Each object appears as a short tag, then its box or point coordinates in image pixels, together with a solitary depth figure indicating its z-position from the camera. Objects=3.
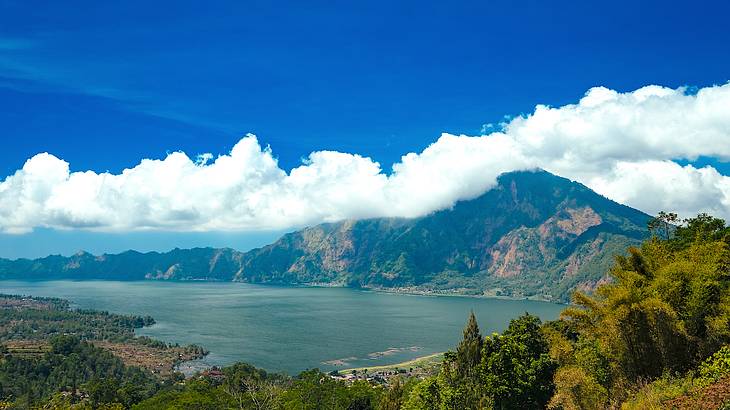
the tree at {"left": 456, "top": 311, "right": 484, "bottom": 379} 35.59
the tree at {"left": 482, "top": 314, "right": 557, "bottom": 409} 34.91
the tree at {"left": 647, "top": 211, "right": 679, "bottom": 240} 59.78
